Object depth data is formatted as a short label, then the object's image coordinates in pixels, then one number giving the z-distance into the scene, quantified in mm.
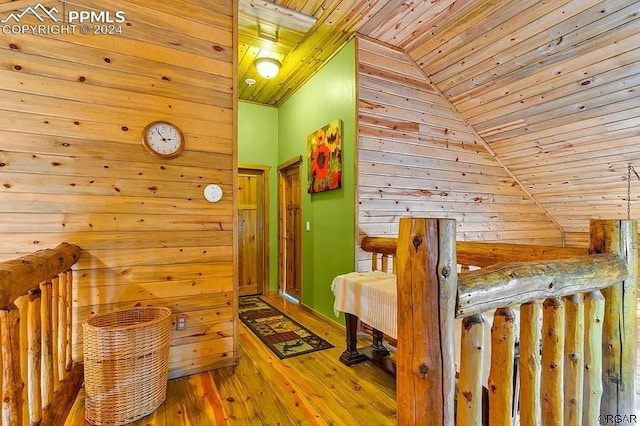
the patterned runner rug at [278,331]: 2891
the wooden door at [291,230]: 4422
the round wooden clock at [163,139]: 2244
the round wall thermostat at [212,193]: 2451
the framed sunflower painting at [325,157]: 3379
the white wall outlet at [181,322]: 2347
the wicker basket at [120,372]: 1776
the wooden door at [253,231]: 4805
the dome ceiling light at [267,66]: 3383
